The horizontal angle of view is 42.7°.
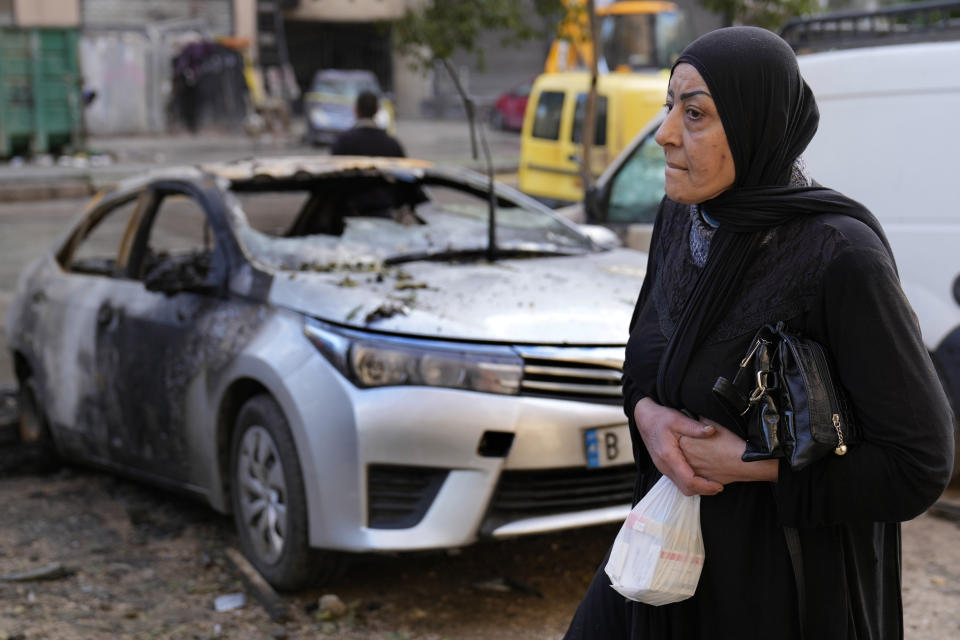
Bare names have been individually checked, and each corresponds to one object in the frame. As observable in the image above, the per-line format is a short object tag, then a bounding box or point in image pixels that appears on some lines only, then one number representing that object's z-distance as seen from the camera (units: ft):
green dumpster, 74.54
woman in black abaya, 5.65
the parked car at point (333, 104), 87.71
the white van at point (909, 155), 16.12
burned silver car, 12.28
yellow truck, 41.16
